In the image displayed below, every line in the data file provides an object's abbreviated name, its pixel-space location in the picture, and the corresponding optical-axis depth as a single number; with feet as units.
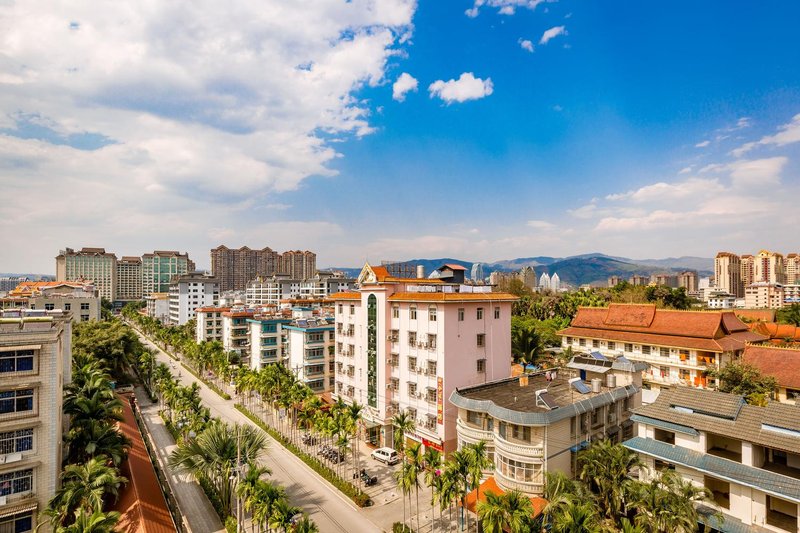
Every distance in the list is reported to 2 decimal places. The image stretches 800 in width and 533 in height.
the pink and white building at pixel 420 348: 116.37
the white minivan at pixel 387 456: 121.49
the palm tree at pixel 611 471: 73.82
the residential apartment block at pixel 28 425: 73.31
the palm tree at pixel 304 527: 66.31
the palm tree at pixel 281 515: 72.64
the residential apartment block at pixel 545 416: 86.38
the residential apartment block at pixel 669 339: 144.46
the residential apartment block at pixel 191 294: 410.93
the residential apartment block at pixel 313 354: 185.68
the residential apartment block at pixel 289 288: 453.99
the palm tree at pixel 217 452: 89.30
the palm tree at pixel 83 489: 69.62
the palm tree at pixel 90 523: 58.07
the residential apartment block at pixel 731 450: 63.10
